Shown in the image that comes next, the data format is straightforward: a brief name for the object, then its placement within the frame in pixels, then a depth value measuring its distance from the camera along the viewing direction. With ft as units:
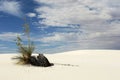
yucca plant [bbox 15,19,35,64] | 12.47
